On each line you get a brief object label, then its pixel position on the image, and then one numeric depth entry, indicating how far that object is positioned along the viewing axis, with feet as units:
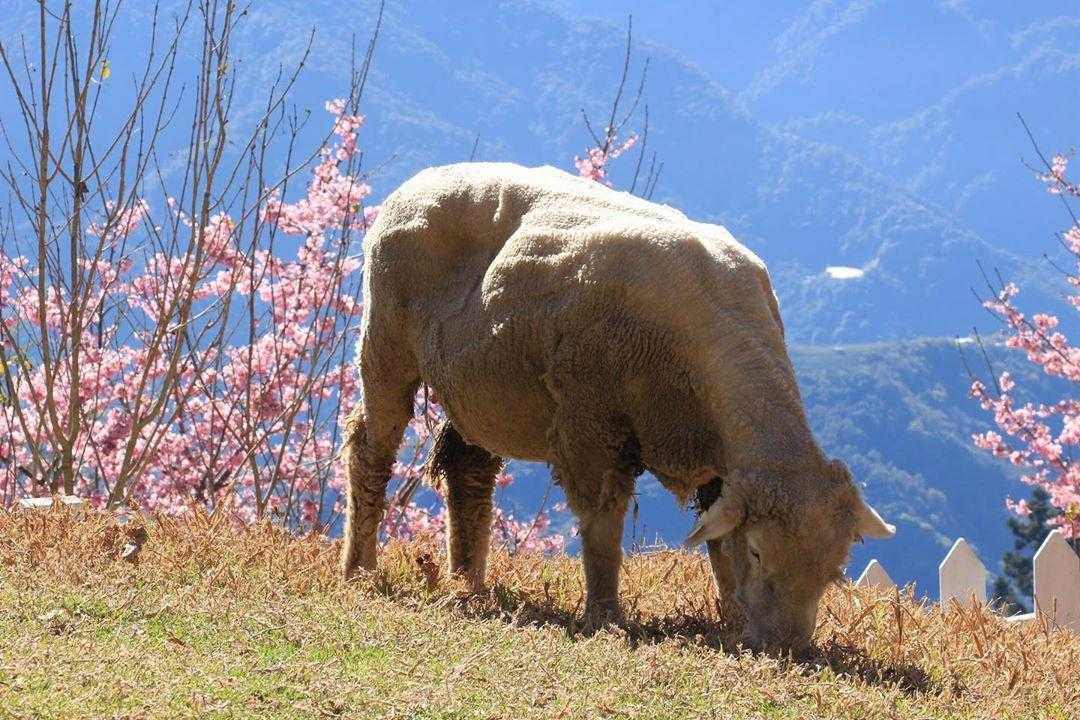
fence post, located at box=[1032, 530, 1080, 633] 29.50
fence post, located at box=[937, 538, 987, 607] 30.71
